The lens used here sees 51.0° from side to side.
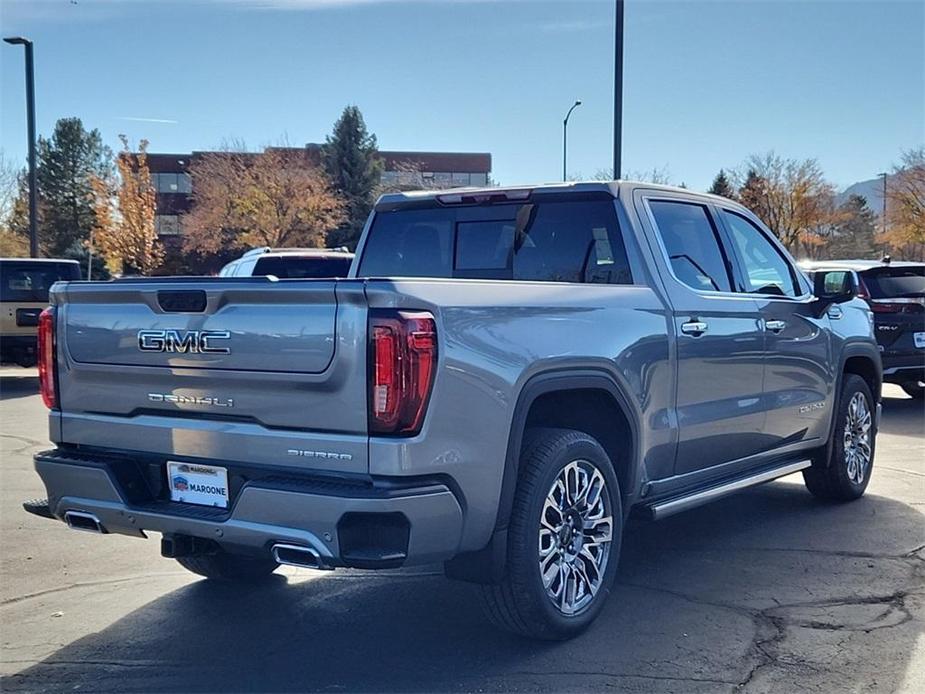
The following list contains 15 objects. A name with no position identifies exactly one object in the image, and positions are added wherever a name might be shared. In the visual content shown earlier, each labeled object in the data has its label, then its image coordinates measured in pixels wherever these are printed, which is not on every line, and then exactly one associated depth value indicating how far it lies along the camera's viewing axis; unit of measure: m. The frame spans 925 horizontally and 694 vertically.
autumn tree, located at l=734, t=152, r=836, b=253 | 45.16
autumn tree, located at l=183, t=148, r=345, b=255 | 39.47
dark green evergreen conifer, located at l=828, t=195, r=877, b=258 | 51.76
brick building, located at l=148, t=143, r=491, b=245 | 55.62
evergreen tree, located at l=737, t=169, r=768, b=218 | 45.38
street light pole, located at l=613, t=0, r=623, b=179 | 13.36
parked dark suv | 11.38
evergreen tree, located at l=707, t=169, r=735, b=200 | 49.46
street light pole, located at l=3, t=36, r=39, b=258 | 20.16
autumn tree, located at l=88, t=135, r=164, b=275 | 38.59
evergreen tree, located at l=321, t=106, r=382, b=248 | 47.03
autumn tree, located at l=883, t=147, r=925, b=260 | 41.81
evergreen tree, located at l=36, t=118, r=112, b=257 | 52.34
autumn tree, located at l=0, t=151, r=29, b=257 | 35.69
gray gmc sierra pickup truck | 3.46
